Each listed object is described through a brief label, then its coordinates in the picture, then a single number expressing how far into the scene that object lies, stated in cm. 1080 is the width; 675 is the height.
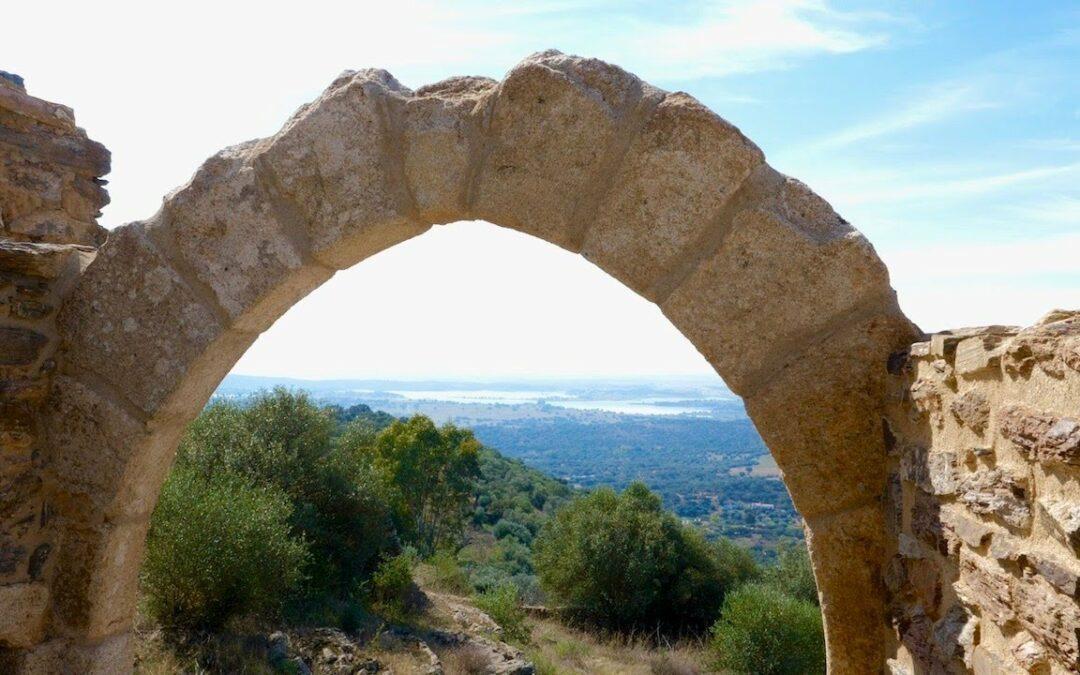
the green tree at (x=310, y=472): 1029
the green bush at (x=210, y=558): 761
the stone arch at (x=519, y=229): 213
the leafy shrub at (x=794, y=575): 1444
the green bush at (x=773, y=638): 1129
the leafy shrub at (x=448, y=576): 1375
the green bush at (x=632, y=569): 1509
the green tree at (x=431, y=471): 1825
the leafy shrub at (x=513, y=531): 2448
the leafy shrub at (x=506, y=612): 1151
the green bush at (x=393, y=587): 1073
